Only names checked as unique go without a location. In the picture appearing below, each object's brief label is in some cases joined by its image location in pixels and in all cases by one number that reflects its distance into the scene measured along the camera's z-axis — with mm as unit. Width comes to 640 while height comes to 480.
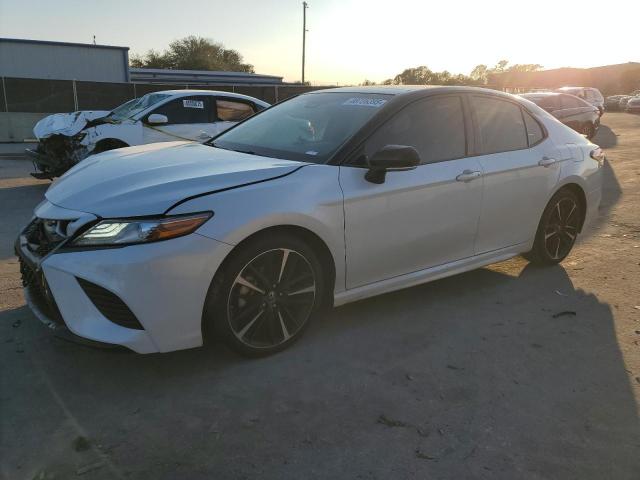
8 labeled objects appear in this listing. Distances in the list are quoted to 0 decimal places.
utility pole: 52434
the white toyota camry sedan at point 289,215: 2787
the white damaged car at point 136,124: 8234
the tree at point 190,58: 69250
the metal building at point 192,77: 44625
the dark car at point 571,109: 15203
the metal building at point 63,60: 28562
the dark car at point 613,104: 44047
